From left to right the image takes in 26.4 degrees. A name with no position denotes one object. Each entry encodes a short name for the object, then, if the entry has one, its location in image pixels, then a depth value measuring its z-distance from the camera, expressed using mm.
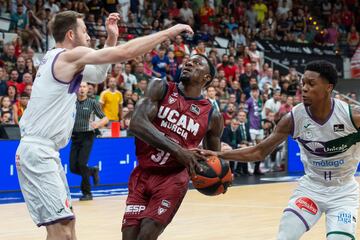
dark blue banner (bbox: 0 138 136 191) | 14031
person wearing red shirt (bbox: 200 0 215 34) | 23953
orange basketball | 6121
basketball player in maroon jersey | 6148
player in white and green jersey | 6090
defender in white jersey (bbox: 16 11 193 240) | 5773
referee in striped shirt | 12719
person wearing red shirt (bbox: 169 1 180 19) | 22938
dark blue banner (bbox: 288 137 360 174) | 19383
